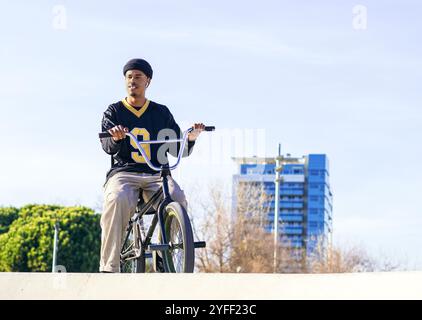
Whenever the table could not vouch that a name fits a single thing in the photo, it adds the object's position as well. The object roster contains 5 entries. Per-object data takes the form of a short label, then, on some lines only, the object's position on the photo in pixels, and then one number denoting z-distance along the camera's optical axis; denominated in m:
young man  5.68
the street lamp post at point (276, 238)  40.26
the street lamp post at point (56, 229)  32.09
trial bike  5.13
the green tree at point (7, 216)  41.62
